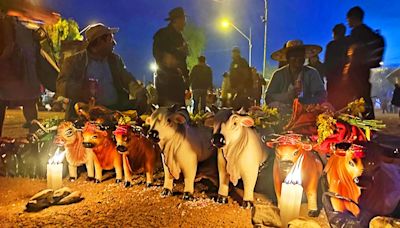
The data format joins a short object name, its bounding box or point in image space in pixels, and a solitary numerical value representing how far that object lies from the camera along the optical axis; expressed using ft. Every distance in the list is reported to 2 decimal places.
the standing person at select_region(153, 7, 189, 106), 20.89
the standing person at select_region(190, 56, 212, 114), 33.27
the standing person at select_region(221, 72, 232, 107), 31.96
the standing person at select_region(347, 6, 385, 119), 19.39
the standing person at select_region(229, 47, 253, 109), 29.14
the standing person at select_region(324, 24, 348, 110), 19.93
